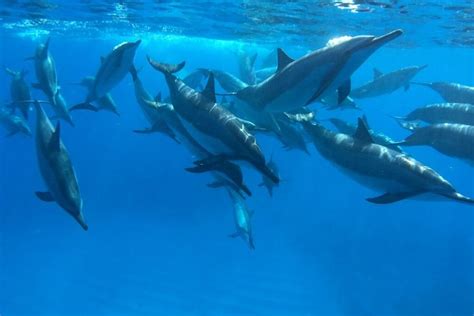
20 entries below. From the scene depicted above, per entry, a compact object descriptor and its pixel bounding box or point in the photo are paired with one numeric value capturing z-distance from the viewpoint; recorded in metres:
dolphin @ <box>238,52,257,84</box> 10.90
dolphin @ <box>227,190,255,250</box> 10.94
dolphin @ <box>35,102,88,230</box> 4.88
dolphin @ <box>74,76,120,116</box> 9.37
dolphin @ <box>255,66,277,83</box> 12.08
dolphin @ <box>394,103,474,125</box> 7.63
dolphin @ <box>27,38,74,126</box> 8.48
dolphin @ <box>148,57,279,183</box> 4.25
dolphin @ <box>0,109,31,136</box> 12.75
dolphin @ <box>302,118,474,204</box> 5.04
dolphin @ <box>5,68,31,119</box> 9.95
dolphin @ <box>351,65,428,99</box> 10.52
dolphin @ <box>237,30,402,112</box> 4.52
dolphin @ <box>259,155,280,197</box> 8.00
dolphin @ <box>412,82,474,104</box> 8.45
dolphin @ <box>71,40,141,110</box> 7.22
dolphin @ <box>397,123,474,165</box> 6.32
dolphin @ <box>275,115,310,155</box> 7.52
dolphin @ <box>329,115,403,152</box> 7.59
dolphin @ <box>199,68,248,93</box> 8.58
